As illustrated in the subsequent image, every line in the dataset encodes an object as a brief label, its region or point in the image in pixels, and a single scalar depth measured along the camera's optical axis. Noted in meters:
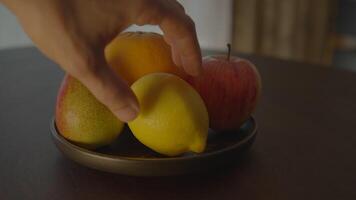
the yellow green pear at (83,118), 0.53
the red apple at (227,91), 0.61
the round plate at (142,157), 0.50
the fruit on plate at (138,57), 0.58
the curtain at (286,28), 2.26
